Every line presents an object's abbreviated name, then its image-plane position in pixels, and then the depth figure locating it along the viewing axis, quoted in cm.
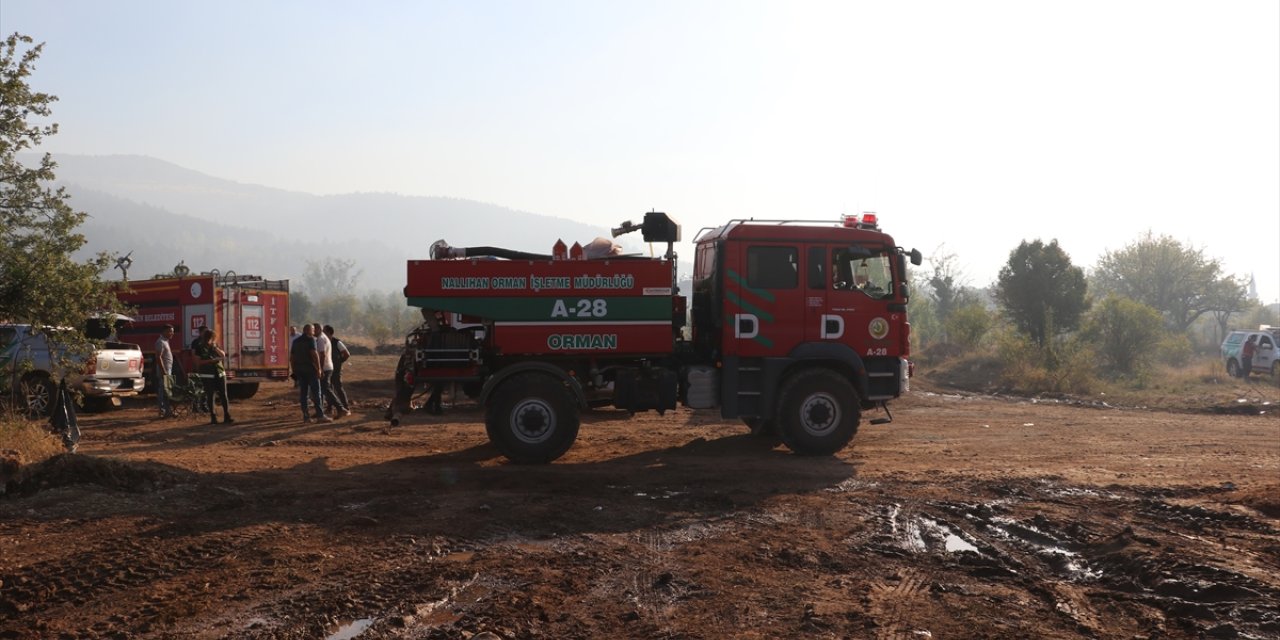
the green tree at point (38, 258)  1138
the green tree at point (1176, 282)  5766
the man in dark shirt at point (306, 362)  1533
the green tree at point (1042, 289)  3384
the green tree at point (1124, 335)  3081
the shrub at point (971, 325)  3453
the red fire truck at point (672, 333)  1136
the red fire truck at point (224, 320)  2002
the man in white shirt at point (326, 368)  1609
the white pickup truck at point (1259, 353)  2975
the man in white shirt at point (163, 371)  1702
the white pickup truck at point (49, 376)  1352
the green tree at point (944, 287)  5069
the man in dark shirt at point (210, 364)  1520
